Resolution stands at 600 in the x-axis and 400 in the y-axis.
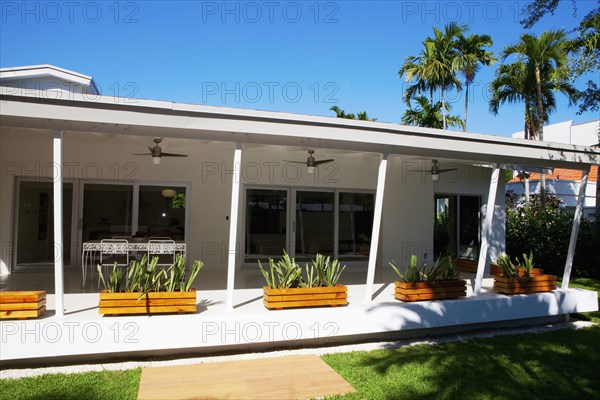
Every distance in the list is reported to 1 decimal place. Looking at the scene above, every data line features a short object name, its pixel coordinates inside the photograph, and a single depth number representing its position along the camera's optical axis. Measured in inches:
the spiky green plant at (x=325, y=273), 246.4
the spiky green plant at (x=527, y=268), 305.4
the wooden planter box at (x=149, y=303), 203.2
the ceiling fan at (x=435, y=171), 362.3
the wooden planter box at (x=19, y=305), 188.2
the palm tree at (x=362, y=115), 901.2
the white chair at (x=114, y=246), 270.9
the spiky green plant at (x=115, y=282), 212.5
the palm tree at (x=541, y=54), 716.0
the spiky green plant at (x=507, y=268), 300.7
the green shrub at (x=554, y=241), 541.6
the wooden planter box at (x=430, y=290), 256.1
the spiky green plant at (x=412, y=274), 265.1
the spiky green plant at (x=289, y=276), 238.7
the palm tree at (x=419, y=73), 771.4
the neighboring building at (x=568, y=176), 868.0
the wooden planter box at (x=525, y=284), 287.3
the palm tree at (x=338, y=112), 896.1
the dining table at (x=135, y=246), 271.0
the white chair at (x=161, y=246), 278.0
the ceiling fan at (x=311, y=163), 297.0
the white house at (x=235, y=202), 198.5
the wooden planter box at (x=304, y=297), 228.4
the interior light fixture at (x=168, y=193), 370.0
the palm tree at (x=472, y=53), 755.8
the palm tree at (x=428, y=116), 789.9
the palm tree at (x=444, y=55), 759.7
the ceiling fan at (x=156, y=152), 262.5
